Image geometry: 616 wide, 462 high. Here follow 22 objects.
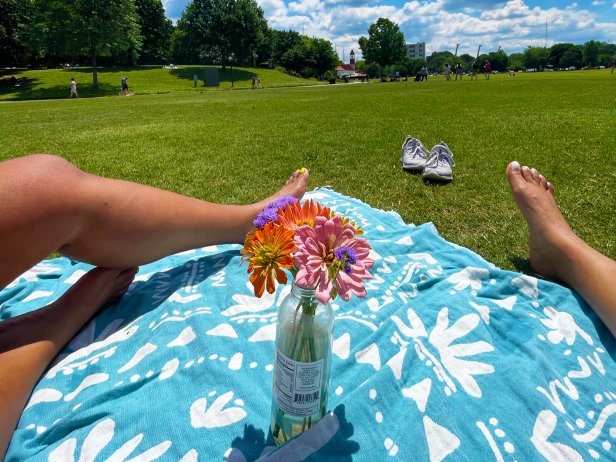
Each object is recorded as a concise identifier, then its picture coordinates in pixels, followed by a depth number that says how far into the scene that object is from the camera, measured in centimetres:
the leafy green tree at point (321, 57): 5944
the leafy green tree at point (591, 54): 9381
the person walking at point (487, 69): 3472
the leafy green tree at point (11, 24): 3756
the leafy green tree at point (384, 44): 6341
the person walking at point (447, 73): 3354
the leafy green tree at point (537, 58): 9912
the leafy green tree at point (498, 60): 9331
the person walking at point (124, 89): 2615
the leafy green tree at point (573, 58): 9293
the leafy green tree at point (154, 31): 4819
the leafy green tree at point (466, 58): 10851
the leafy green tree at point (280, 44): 6325
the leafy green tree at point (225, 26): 4819
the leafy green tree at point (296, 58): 5909
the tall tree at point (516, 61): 9681
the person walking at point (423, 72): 3353
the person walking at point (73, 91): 2428
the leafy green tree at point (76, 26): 2848
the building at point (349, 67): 8766
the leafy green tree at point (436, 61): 9278
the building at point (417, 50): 15568
